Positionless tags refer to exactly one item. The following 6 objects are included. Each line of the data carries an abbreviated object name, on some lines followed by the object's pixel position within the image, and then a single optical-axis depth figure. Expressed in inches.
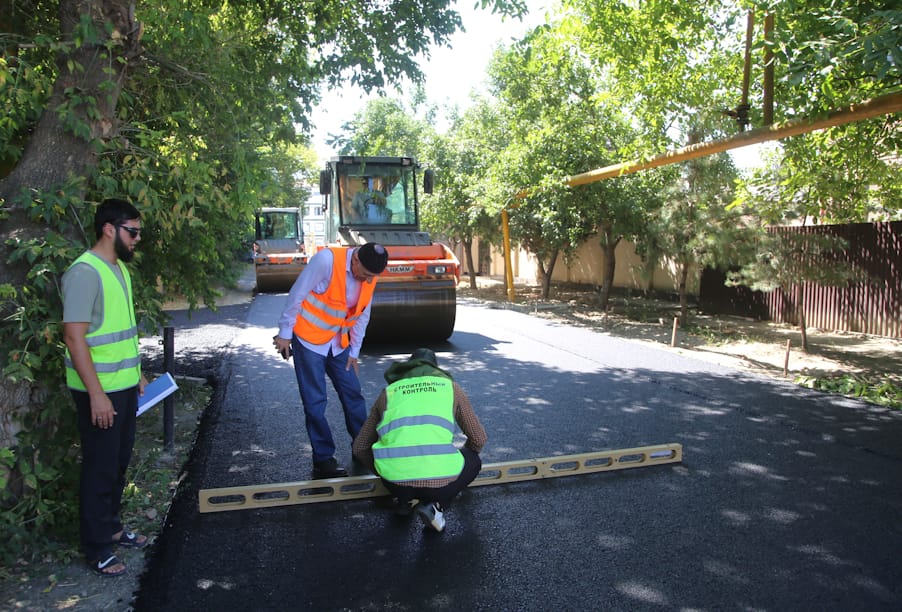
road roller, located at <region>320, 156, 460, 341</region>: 404.5
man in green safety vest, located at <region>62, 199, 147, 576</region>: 124.2
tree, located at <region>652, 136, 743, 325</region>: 474.9
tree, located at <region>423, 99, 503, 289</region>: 834.2
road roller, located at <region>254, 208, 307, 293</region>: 803.4
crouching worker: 139.2
